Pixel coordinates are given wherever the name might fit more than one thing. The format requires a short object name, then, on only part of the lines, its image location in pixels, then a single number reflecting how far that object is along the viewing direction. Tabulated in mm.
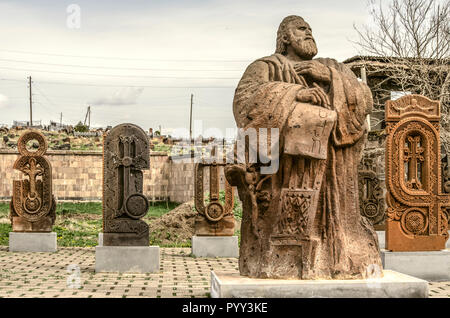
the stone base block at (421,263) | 9078
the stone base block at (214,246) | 12297
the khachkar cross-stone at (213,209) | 12297
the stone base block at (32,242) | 13031
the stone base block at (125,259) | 9859
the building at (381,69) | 18219
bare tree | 17812
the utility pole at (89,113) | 45859
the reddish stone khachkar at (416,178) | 9195
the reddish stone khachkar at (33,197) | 13148
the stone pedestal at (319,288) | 5430
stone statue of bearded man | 5703
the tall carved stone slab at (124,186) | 9992
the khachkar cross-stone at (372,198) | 12453
